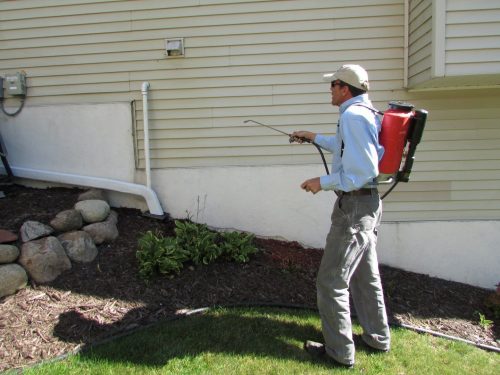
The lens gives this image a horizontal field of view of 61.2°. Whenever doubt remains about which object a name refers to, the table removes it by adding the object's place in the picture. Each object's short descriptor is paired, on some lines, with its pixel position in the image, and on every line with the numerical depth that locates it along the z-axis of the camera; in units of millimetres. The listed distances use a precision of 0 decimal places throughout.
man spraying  2678
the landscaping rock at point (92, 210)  4500
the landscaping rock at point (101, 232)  4332
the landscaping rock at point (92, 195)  4918
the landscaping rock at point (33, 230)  3946
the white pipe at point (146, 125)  4879
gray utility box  5156
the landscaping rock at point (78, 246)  4023
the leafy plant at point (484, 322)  3975
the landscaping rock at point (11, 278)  3445
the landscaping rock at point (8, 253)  3621
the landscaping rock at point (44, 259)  3691
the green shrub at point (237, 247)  4270
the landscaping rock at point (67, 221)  4215
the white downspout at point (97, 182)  4965
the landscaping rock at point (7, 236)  3836
